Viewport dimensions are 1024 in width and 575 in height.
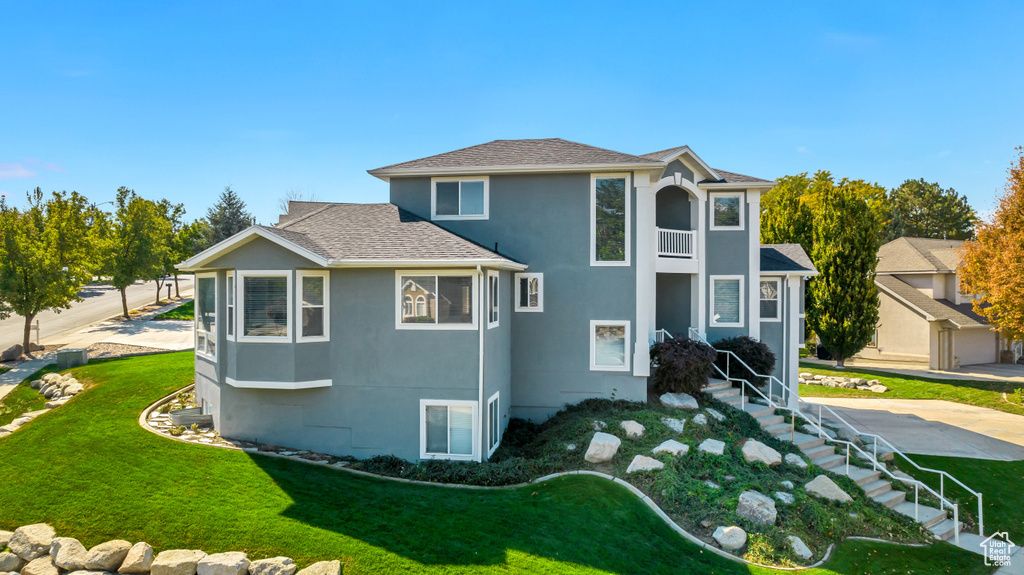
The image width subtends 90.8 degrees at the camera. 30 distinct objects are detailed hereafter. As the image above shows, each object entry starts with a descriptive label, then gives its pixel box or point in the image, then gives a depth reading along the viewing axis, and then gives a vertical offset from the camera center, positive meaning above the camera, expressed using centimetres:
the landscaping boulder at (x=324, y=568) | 668 -374
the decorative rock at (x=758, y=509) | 852 -381
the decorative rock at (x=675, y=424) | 1148 -316
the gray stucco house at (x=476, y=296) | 1086 -21
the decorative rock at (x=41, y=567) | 721 -403
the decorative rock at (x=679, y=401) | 1300 -298
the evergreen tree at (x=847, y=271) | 2575 +82
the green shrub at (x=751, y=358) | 1537 -216
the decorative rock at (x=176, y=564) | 698 -383
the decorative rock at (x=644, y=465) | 976 -346
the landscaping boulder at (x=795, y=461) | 1123 -393
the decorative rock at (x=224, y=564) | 683 -378
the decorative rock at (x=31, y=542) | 753 -382
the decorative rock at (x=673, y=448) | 1028 -331
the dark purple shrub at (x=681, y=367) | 1341 -215
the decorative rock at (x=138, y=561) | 709 -385
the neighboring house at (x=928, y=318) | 2694 -168
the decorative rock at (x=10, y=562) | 741 -406
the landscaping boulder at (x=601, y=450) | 1030 -333
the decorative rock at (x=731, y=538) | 800 -402
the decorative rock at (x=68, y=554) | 729 -389
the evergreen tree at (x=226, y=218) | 4072 +573
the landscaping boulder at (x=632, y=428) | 1117 -316
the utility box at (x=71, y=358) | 1931 -271
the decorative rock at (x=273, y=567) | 680 -378
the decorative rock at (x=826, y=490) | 991 -402
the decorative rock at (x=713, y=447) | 1067 -342
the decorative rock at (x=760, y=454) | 1091 -366
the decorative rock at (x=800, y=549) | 799 -420
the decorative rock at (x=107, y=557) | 721 -386
